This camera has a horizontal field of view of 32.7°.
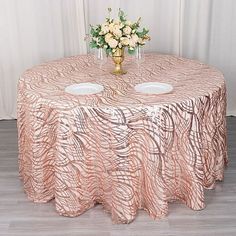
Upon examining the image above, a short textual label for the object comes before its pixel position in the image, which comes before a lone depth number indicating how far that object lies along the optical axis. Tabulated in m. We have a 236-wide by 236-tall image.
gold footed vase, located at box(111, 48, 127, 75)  2.48
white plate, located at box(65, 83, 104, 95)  2.25
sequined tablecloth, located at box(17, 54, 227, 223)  2.05
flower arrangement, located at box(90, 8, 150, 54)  2.36
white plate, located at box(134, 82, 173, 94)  2.25
